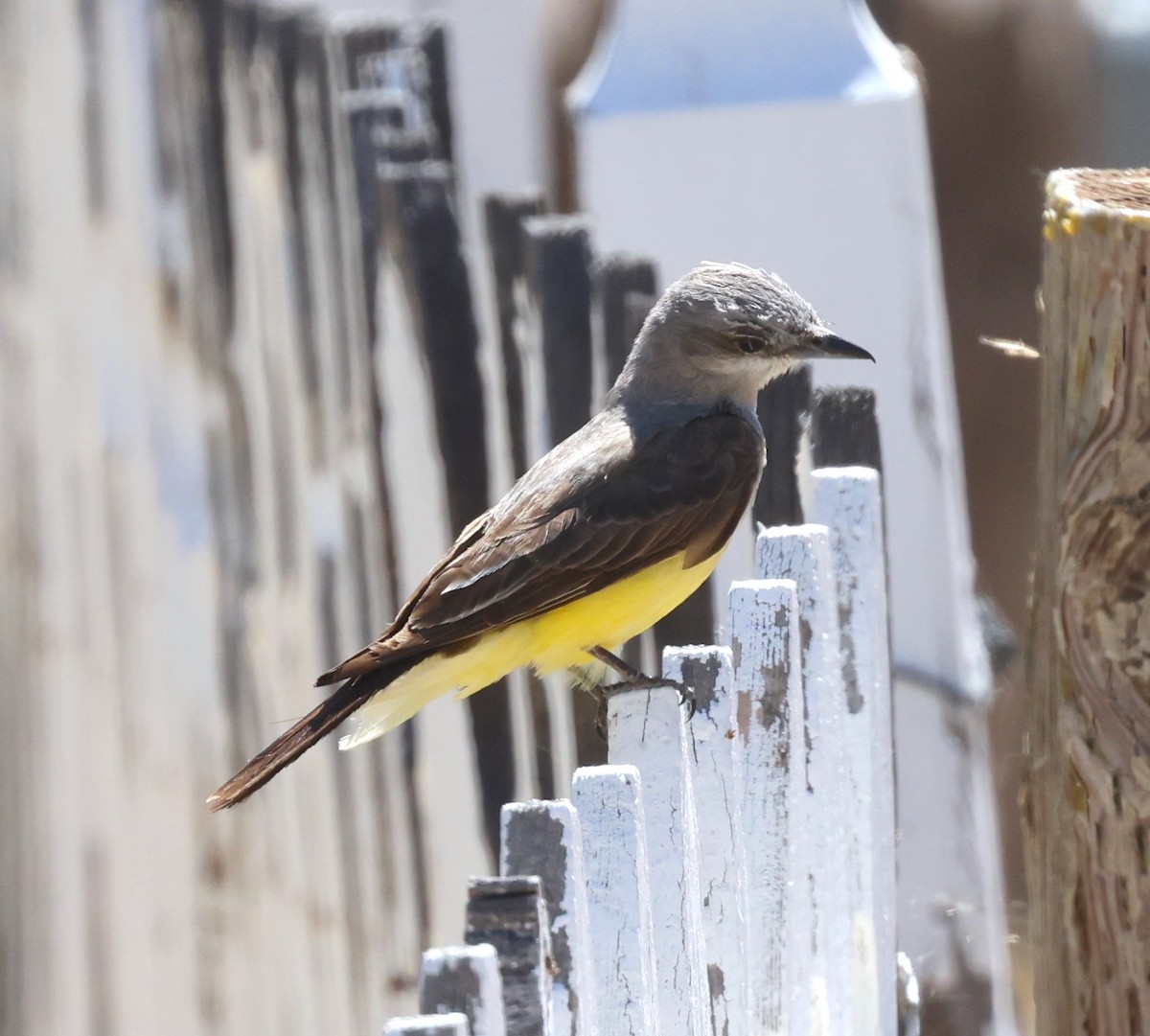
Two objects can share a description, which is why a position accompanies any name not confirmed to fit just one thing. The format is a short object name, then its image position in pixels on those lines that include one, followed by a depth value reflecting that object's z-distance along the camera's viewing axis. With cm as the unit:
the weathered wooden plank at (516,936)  348
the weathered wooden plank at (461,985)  322
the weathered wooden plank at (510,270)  792
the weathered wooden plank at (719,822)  473
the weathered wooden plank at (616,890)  408
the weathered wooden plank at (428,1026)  301
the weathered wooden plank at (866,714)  586
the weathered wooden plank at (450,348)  783
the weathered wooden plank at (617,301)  741
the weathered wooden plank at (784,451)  702
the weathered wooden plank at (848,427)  642
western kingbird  640
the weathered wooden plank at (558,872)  377
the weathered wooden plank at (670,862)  439
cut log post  429
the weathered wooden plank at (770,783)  510
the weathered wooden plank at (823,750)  543
